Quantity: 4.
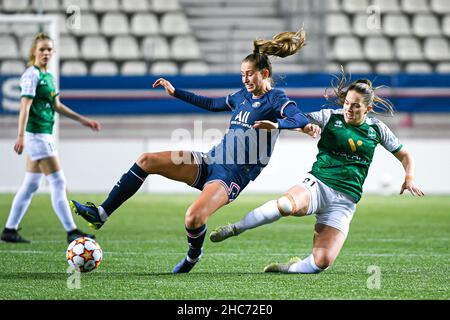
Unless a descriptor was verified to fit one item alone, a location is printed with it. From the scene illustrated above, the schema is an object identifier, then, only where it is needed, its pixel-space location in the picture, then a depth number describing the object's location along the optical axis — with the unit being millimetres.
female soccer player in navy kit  12828
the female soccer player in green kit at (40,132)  16750
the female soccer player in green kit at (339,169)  13031
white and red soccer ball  12875
